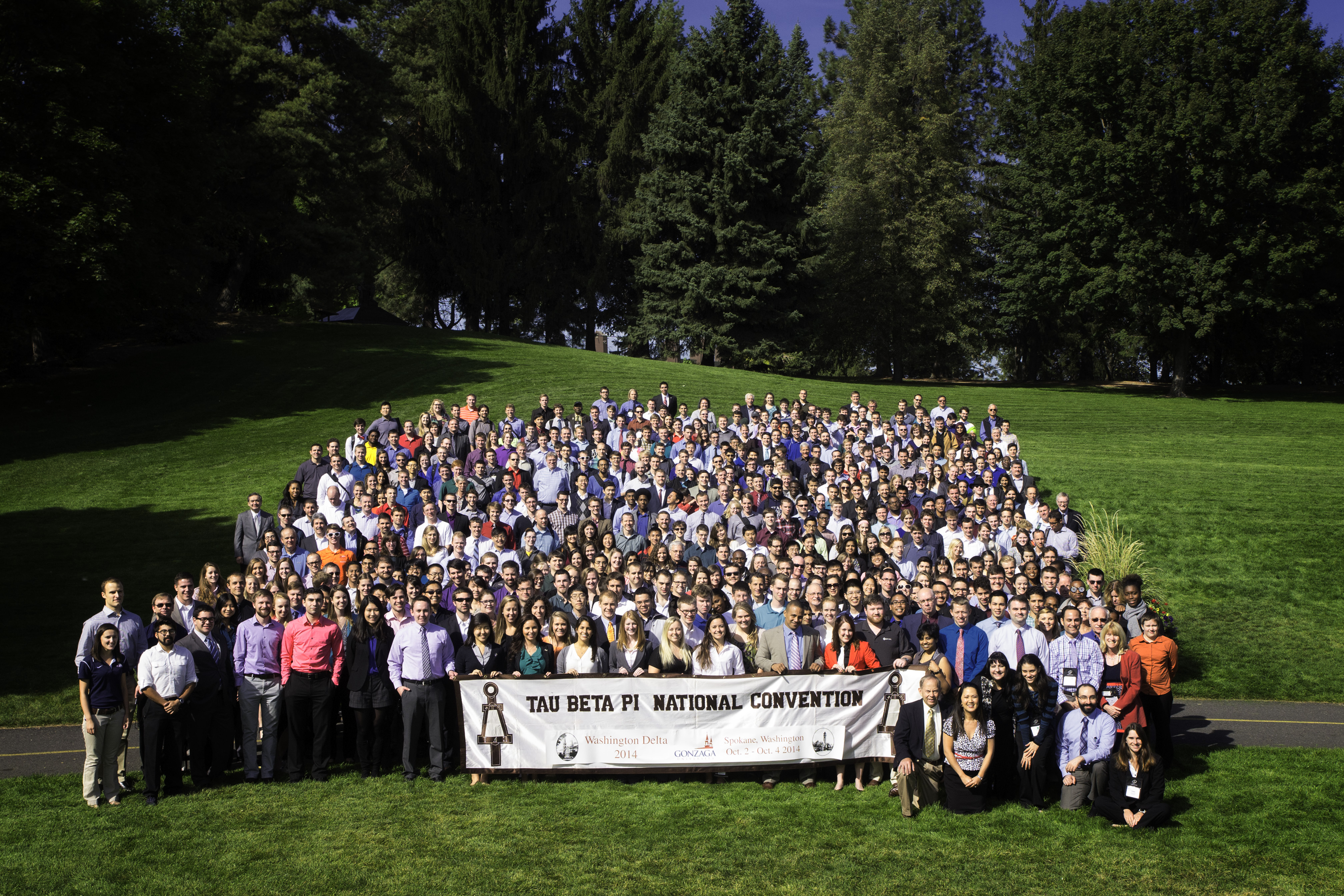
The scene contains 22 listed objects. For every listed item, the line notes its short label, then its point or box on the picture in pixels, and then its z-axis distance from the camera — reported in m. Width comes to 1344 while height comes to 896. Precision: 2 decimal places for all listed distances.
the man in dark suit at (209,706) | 8.69
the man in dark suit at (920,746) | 8.30
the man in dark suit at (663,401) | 18.38
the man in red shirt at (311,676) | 8.89
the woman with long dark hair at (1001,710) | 8.38
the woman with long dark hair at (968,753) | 8.31
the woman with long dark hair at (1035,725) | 8.36
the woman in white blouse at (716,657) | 8.93
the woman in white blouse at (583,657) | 8.96
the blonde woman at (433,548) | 11.97
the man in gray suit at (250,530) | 12.82
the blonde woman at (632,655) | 9.06
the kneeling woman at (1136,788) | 8.02
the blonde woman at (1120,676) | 8.77
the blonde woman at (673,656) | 9.01
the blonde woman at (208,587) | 9.81
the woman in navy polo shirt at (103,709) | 8.27
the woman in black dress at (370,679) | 8.97
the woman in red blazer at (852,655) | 9.00
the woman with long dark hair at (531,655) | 8.99
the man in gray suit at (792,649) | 9.11
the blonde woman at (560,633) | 9.02
